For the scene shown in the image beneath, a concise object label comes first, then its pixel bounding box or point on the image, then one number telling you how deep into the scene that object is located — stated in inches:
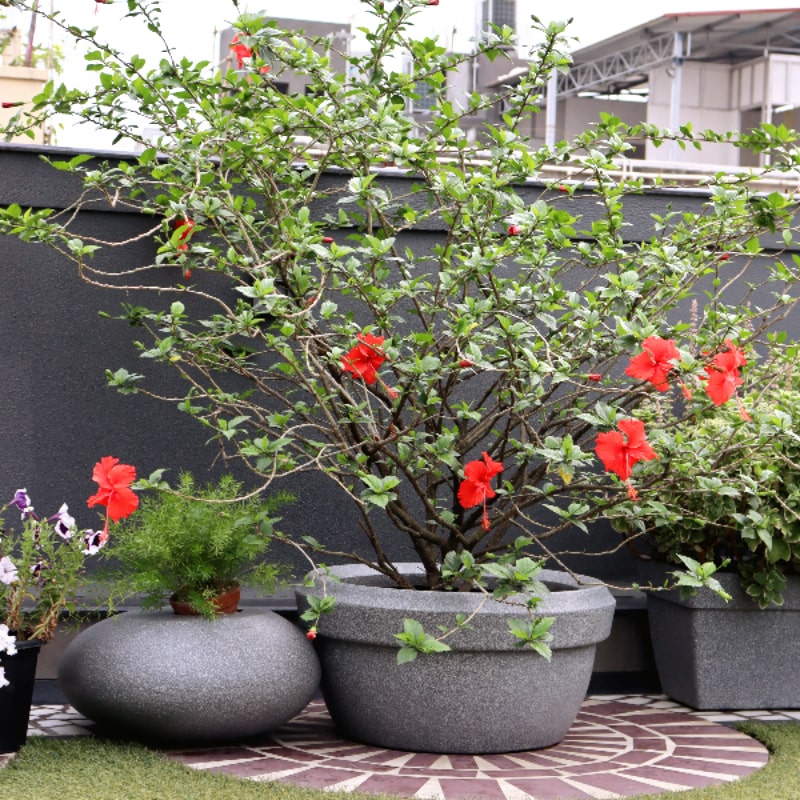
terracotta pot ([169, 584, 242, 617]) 155.7
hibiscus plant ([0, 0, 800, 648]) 144.1
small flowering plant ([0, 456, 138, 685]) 140.6
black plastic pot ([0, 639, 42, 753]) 142.7
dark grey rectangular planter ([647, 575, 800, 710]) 180.1
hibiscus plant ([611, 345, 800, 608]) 149.6
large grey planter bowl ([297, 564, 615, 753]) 150.4
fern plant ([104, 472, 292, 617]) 153.5
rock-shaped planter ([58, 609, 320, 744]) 145.3
